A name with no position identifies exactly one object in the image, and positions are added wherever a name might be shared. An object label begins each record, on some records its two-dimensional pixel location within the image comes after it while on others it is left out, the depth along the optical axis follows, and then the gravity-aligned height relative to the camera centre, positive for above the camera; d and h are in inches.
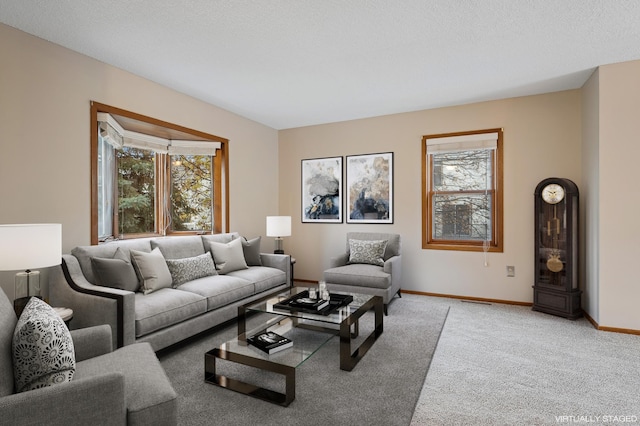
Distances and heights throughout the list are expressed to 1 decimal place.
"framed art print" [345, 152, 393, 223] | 205.5 +15.1
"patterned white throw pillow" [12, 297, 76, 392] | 53.4 -23.2
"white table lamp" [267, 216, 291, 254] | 198.5 -8.7
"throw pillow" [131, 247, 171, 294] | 123.1 -21.8
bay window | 141.9 +17.7
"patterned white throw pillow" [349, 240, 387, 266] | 183.9 -21.9
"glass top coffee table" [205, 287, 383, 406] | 86.8 -38.6
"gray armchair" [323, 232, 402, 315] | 159.6 -31.1
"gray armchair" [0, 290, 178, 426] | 48.2 -30.1
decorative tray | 113.1 -32.7
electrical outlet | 175.6 -30.7
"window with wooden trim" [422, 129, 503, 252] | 181.3 +12.2
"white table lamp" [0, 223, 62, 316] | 84.0 -10.2
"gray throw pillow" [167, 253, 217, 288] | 136.3 -23.5
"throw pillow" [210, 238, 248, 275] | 159.5 -21.5
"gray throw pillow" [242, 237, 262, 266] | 179.3 -21.6
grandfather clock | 153.3 -17.3
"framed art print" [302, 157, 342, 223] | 220.5 +14.9
